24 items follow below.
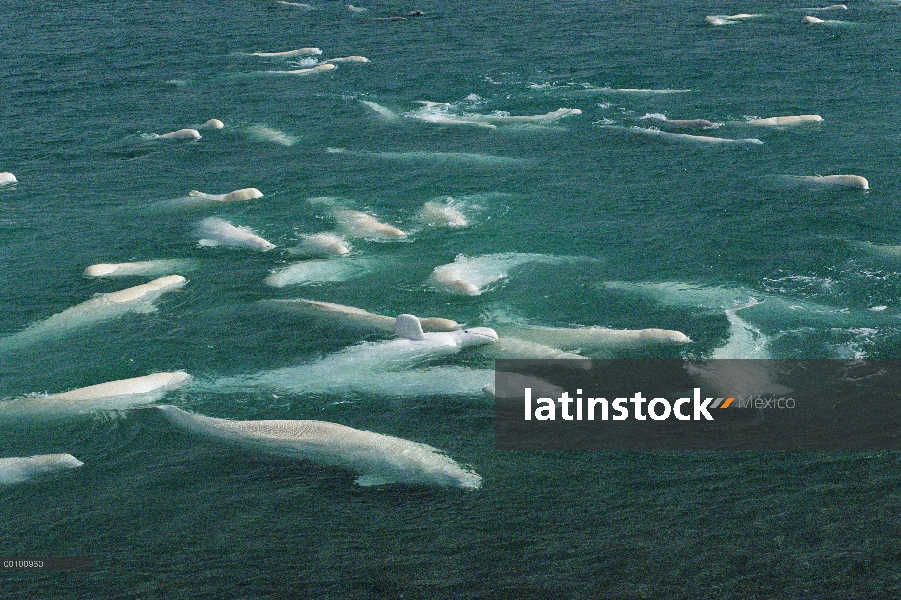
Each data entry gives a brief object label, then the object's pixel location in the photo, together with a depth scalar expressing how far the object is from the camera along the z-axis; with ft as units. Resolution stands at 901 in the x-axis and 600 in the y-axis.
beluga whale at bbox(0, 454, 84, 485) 80.64
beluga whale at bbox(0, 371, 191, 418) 89.15
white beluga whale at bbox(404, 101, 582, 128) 165.17
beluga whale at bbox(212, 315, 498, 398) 91.20
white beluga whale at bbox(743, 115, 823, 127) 159.43
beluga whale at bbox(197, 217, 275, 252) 122.31
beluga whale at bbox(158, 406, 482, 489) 78.12
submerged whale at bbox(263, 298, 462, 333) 98.32
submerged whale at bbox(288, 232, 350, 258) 118.21
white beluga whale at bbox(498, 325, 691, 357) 95.30
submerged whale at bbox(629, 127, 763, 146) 151.84
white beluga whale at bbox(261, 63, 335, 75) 197.16
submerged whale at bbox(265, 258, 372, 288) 112.88
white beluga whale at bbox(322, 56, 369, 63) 202.69
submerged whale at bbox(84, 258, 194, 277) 116.37
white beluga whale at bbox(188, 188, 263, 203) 136.26
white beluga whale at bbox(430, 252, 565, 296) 108.68
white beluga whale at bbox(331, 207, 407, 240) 122.83
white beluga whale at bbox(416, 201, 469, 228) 127.13
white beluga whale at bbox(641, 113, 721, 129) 157.07
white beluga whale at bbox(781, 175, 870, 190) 134.00
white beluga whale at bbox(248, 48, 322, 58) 210.38
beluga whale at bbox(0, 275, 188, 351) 103.24
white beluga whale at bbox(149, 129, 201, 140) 162.50
